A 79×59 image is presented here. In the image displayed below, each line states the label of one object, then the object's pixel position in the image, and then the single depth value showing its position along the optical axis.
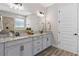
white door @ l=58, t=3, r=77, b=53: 1.87
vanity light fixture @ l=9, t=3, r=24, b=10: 1.69
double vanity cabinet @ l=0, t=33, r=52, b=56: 1.61
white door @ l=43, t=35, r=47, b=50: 2.47
